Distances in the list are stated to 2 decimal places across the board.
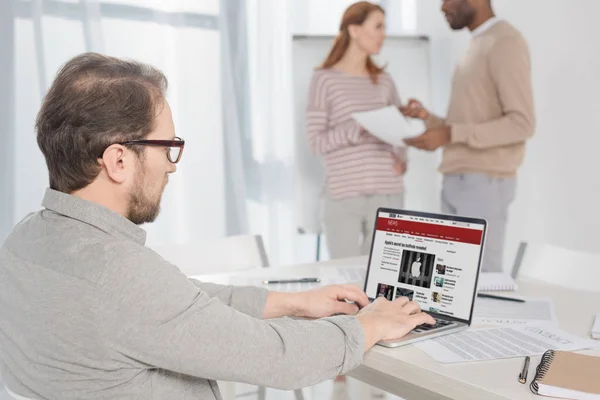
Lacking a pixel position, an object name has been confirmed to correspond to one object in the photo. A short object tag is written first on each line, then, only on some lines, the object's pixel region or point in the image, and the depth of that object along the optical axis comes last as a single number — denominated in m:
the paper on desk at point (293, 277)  2.15
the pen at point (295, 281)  2.19
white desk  1.29
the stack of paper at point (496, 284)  2.11
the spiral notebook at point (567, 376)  1.23
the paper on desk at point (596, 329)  1.63
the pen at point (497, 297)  1.97
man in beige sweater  3.57
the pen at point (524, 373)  1.31
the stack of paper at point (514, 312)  1.75
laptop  1.67
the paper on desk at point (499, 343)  1.47
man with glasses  1.14
